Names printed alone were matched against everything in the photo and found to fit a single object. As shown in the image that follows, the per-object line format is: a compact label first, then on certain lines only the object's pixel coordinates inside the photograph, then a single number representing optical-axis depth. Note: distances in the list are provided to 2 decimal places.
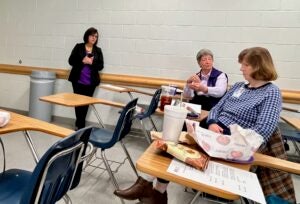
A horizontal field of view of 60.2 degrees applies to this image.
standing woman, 3.78
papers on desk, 0.88
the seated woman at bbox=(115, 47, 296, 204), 1.43
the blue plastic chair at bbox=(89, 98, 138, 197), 2.00
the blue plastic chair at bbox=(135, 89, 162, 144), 2.83
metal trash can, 3.97
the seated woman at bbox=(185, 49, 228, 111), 2.91
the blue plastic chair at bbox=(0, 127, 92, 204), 0.92
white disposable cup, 1.14
